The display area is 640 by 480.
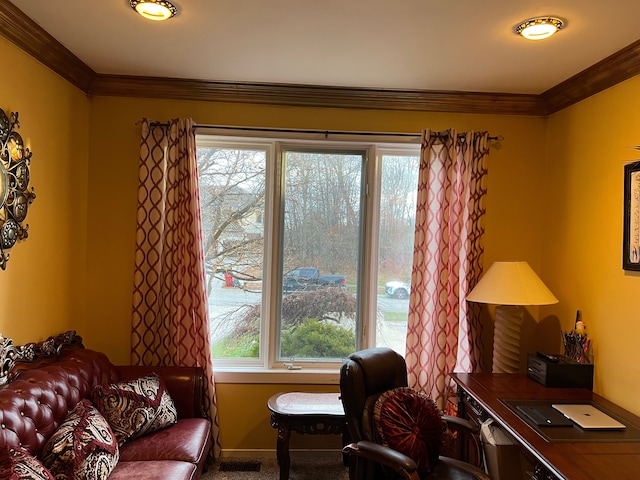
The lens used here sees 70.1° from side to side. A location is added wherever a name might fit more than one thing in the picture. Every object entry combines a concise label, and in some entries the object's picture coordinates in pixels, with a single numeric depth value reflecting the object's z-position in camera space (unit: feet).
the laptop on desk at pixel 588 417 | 6.79
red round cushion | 7.23
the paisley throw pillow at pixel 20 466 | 5.32
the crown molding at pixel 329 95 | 9.80
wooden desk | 5.62
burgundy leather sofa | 6.44
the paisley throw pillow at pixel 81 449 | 6.32
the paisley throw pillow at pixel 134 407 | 7.98
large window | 10.84
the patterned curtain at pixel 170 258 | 10.02
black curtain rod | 10.41
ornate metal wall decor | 7.25
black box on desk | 8.52
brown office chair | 6.88
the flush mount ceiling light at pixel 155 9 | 6.67
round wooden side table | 9.04
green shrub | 11.02
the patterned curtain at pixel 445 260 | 10.34
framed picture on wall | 7.71
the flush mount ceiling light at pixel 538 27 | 6.90
